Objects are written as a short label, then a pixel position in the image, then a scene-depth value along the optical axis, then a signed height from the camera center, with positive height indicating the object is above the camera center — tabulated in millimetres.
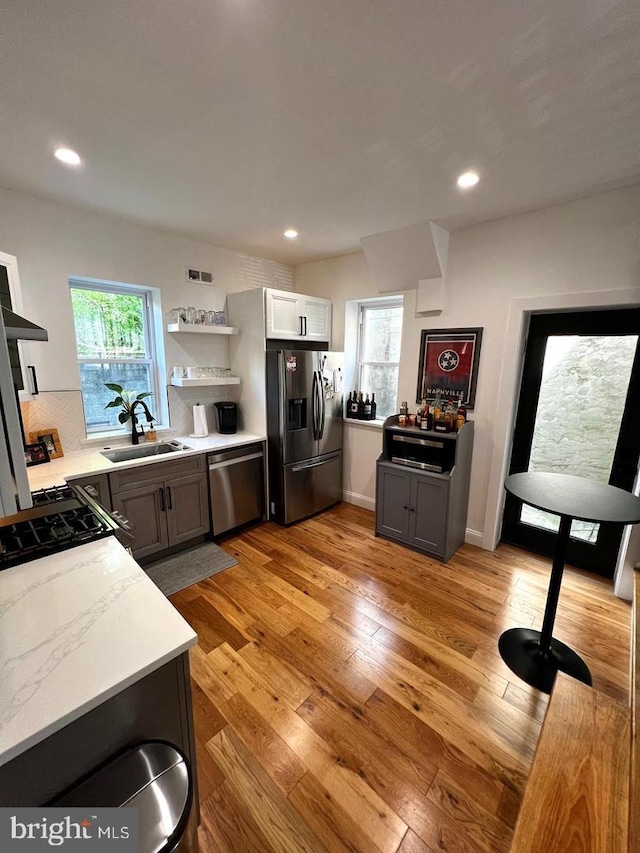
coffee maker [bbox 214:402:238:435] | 3580 -552
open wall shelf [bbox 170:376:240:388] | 3225 -189
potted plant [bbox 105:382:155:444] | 2953 -370
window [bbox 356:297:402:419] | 3766 +166
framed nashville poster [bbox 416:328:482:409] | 3033 +28
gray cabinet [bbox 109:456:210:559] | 2607 -1110
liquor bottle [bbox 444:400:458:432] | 2990 -435
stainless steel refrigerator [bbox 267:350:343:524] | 3314 -635
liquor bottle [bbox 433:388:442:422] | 3061 -358
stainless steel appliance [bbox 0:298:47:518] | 931 -253
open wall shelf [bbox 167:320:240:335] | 3190 +310
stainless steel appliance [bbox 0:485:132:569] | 1416 -756
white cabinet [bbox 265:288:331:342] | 3373 +484
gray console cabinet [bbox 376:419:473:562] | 2879 -1164
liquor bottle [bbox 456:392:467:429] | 2953 -411
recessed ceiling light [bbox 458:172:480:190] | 2078 +1127
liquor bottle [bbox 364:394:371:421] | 3904 -497
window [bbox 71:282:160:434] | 2936 +147
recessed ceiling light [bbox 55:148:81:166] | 1888 +1112
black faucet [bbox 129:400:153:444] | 3064 -516
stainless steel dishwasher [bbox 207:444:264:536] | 3158 -1152
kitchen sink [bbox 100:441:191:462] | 2879 -771
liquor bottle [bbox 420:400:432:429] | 3076 -462
